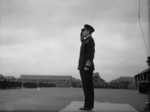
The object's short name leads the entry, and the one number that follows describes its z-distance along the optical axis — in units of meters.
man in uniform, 5.16
